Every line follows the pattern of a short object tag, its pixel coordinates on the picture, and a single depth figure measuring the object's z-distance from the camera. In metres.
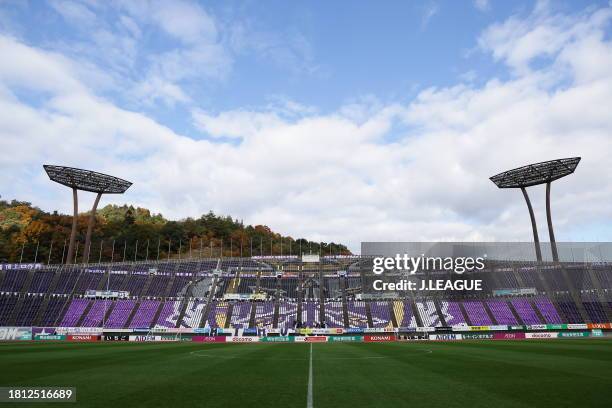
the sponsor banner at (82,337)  55.09
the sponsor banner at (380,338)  57.06
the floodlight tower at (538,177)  74.25
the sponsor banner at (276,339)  56.63
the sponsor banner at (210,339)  57.47
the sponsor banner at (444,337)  56.44
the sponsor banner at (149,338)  58.31
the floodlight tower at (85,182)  74.56
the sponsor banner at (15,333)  53.24
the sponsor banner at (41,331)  54.59
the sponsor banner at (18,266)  78.62
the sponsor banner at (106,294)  76.25
